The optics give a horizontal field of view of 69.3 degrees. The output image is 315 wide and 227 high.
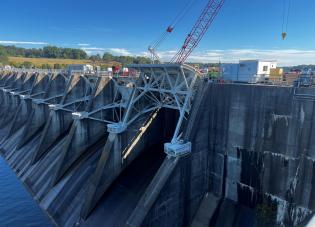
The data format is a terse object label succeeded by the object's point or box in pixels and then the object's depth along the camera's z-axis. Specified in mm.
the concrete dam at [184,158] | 12883
